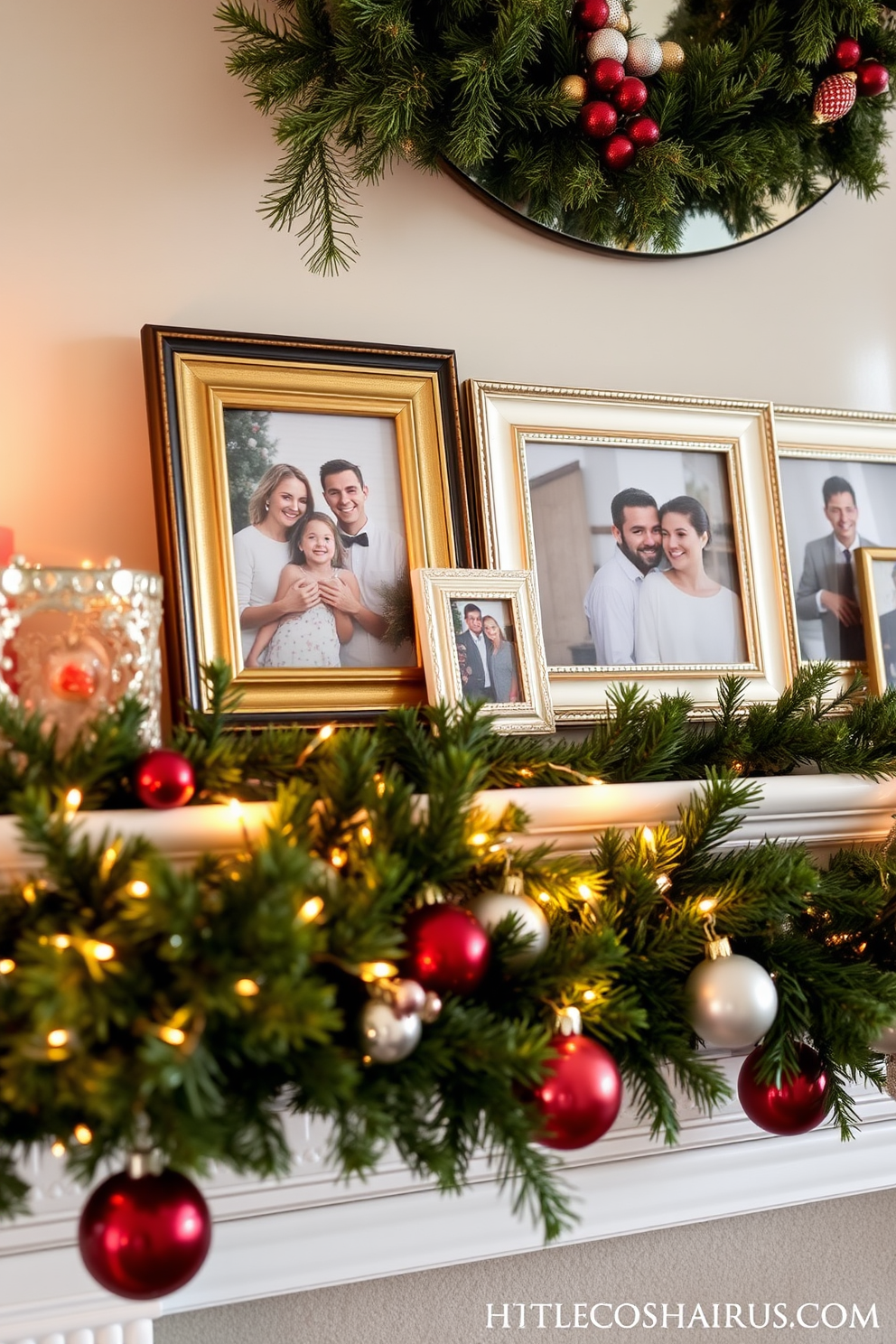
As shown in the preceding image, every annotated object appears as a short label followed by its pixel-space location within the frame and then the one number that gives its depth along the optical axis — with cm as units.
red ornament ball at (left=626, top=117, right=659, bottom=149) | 102
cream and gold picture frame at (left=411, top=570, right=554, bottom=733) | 92
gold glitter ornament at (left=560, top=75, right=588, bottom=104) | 102
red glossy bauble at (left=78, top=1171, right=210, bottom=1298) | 63
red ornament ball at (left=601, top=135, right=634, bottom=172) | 103
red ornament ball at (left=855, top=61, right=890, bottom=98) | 111
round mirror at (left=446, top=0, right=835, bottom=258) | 108
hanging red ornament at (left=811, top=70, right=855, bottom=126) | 109
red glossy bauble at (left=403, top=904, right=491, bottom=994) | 69
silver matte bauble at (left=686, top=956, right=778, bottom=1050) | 79
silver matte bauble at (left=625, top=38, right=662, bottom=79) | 104
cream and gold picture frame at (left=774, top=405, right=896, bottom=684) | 112
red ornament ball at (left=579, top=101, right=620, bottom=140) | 102
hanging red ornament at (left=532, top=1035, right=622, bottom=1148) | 73
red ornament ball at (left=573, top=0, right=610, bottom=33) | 103
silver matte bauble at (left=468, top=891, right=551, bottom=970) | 74
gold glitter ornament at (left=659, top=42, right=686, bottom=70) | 106
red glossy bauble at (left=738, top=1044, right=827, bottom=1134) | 87
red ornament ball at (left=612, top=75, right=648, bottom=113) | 102
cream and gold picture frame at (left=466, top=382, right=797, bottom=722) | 101
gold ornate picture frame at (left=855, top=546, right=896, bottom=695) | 111
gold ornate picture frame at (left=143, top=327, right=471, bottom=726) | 90
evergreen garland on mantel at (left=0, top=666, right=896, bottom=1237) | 58
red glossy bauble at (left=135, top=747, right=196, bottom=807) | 70
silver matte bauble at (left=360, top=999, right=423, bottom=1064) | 66
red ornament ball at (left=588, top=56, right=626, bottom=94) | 102
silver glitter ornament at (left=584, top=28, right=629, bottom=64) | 102
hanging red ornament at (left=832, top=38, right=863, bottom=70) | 109
